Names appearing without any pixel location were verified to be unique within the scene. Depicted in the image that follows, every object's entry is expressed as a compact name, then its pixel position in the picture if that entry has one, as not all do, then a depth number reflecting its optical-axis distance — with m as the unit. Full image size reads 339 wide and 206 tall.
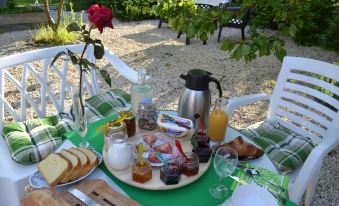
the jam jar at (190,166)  1.44
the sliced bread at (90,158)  1.45
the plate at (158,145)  1.55
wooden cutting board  1.25
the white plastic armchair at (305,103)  1.88
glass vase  1.61
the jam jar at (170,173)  1.38
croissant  1.61
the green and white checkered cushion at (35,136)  1.90
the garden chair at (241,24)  6.26
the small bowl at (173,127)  1.70
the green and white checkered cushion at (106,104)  2.48
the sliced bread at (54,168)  1.35
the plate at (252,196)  1.30
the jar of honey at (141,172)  1.38
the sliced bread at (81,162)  1.40
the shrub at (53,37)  5.62
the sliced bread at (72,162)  1.37
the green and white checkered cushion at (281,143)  2.00
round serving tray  1.38
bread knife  1.23
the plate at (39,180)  1.37
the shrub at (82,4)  8.52
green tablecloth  1.33
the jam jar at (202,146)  1.55
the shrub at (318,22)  5.91
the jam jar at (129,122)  1.70
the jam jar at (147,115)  1.79
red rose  1.41
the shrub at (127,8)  7.93
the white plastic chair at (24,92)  1.80
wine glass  1.37
